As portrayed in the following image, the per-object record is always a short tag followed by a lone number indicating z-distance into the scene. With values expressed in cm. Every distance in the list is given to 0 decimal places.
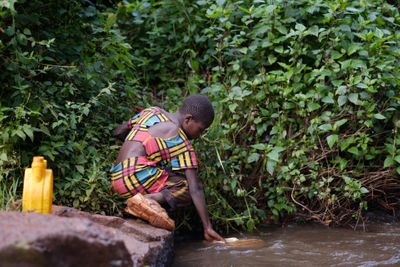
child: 757
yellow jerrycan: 551
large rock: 398
